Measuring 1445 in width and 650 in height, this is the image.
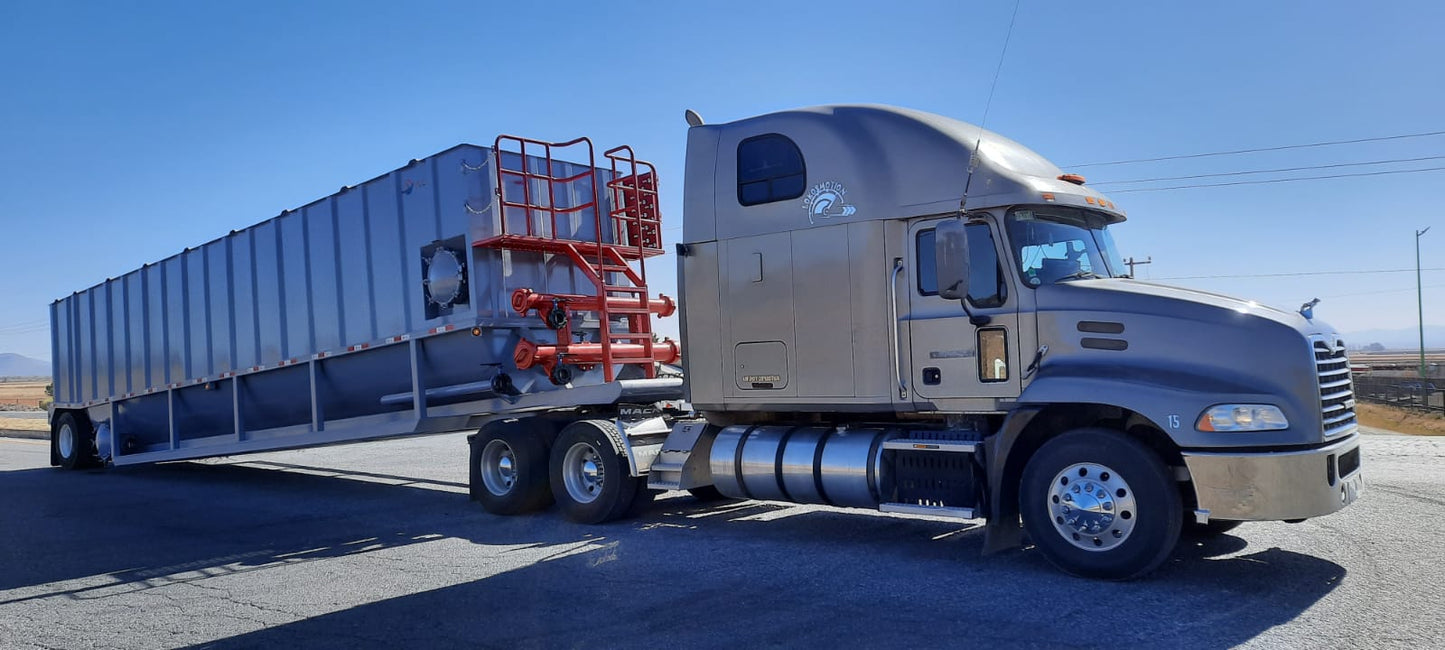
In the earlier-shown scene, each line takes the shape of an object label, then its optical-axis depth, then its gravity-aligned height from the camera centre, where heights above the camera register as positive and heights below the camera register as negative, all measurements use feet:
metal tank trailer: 34.96 +1.87
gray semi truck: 21.21 -0.21
